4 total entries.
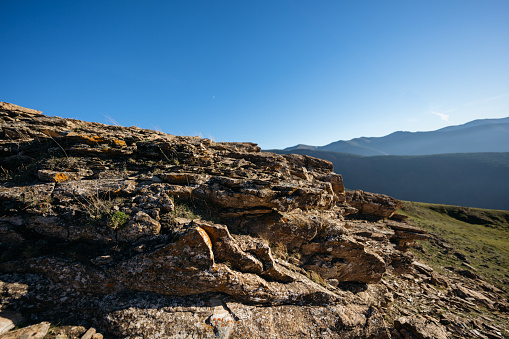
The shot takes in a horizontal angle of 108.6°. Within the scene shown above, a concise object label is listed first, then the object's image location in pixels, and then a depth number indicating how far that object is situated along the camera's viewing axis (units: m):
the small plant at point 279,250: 8.73
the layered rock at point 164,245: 5.49
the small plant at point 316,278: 8.54
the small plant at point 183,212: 7.49
